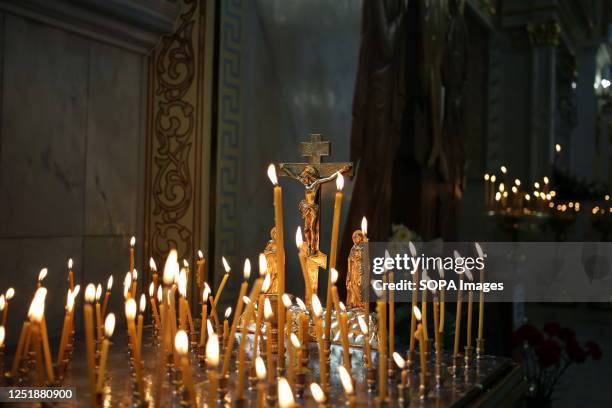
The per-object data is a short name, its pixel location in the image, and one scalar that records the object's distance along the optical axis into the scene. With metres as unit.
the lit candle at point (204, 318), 1.59
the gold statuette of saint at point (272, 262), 1.95
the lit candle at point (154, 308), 1.76
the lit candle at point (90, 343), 1.03
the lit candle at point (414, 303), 1.51
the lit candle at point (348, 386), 1.06
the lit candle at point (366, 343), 1.41
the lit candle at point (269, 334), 1.19
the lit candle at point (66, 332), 1.41
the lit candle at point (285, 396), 0.99
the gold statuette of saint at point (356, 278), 1.87
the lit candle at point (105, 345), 1.10
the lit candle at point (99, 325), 1.65
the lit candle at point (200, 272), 1.79
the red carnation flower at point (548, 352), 2.96
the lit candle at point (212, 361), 1.03
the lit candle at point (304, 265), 1.43
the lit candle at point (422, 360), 1.41
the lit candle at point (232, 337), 1.17
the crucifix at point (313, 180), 1.96
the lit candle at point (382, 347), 1.18
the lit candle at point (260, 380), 1.04
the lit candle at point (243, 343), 1.10
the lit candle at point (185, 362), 1.06
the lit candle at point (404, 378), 1.29
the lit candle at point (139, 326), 1.45
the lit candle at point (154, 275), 1.79
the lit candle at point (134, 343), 1.18
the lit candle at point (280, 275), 1.45
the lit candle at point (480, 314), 1.68
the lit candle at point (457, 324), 1.63
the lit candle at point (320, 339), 1.29
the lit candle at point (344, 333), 1.34
